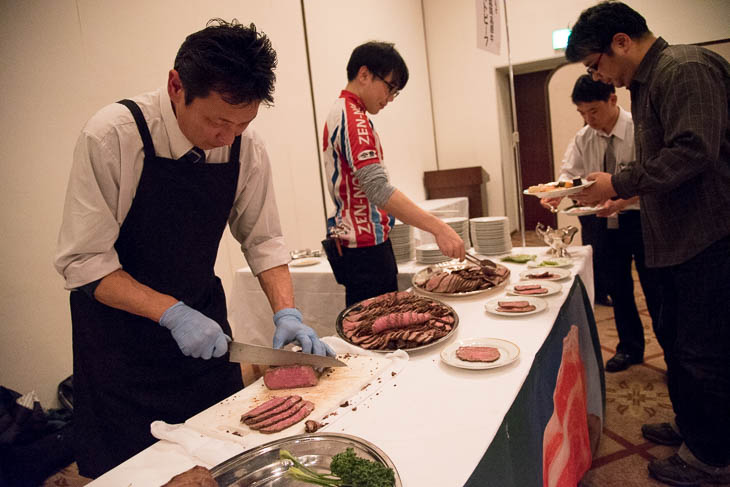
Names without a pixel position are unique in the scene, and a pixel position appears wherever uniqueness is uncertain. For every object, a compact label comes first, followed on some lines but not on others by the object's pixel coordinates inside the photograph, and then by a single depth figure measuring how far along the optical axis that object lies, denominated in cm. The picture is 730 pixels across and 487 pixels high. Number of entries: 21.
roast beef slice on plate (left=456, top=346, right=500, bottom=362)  130
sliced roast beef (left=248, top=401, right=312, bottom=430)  107
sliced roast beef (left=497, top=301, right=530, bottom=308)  170
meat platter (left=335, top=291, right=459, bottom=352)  148
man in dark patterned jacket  170
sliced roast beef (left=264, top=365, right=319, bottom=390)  124
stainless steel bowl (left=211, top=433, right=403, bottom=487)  90
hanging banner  301
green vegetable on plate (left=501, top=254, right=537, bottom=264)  247
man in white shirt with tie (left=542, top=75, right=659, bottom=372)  293
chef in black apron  121
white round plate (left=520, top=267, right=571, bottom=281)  204
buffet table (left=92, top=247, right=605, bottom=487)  93
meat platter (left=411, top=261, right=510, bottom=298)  198
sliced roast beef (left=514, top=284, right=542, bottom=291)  191
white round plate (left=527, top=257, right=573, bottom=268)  227
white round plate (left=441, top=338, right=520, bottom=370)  126
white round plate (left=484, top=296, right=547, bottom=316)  165
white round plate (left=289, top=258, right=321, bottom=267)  292
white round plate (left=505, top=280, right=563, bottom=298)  184
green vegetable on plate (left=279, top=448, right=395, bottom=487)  77
